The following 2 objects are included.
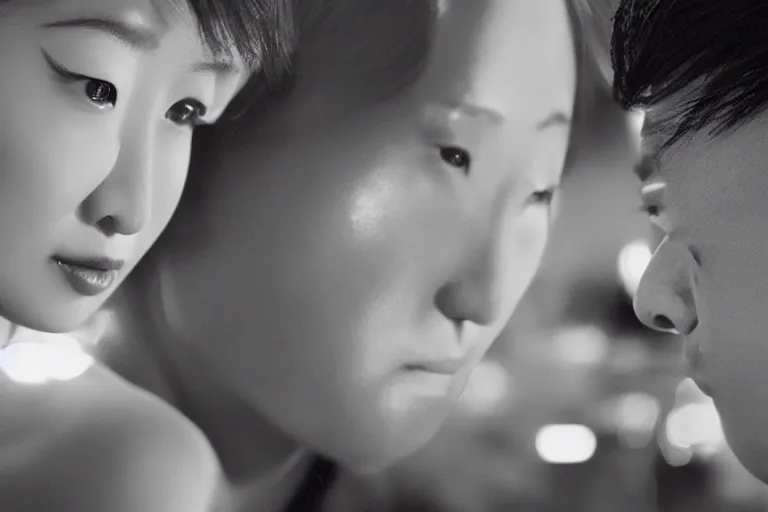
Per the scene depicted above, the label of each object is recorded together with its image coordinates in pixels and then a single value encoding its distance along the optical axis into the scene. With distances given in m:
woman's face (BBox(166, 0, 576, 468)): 0.85
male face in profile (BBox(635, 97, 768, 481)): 0.85
